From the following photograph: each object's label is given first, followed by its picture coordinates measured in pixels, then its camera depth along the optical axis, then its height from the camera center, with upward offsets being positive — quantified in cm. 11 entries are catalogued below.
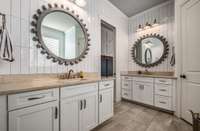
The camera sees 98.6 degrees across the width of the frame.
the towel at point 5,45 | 97 +24
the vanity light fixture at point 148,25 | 252 +122
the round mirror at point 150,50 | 242 +46
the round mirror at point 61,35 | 126 +54
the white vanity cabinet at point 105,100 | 147 -63
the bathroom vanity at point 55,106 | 71 -44
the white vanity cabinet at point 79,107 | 103 -56
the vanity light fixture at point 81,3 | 167 +125
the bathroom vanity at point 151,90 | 192 -62
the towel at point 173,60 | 222 +14
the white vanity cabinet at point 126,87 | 255 -65
